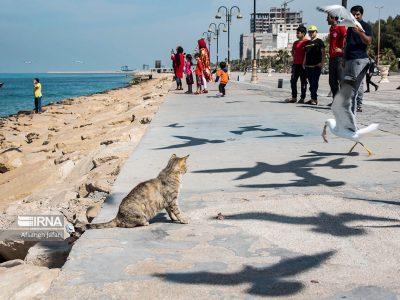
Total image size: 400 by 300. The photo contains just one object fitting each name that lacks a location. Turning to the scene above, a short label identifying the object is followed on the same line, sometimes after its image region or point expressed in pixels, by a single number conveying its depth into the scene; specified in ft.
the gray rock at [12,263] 12.42
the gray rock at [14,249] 13.92
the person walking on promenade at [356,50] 25.89
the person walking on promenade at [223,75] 53.20
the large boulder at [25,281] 9.40
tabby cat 12.01
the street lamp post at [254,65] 103.59
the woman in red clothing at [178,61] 60.77
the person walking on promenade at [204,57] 58.12
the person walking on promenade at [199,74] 57.62
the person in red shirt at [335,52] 34.27
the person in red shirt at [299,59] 41.45
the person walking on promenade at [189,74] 61.93
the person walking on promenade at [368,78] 56.77
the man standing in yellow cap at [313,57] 40.14
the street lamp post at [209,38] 200.13
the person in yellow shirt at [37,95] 83.16
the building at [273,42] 531.09
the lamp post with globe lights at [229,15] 140.56
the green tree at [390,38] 265.58
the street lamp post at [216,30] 177.92
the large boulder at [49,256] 12.02
